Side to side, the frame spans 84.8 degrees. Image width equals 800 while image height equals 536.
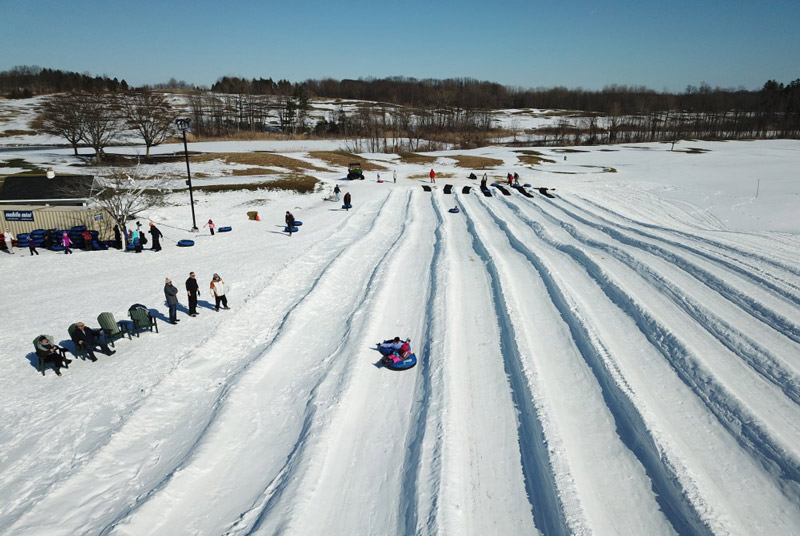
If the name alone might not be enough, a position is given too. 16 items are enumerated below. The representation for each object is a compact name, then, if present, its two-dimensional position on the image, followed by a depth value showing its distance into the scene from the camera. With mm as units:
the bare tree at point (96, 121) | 50469
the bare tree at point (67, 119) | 52750
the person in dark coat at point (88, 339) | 10312
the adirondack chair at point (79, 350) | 10312
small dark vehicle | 42000
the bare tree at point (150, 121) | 56031
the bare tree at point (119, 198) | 21469
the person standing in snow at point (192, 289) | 12625
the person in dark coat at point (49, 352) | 9695
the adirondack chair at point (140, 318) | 11469
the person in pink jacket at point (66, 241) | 20156
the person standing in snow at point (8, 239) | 20234
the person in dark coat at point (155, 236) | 20297
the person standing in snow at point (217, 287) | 12945
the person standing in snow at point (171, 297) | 12047
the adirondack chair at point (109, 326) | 10906
